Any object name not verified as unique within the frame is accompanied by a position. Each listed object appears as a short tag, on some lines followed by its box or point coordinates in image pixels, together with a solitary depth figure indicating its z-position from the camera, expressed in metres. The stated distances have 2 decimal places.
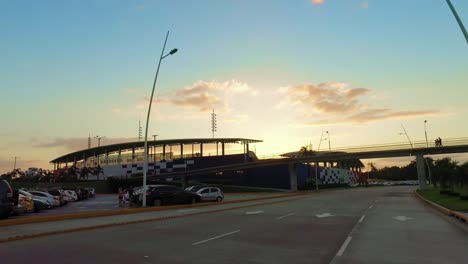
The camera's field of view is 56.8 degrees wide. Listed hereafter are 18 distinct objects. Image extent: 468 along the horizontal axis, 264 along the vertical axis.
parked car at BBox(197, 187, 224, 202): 42.12
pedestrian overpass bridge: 70.88
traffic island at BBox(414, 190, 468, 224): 19.95
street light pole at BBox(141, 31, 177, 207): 28.86
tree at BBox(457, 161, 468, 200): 33.85
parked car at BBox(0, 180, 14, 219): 18.69
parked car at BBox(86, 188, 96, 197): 69.20
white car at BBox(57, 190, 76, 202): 46.42
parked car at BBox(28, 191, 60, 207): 36.28
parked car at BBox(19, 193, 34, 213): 27.88
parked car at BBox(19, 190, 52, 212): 30.98
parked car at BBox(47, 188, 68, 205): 42.23
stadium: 103.69
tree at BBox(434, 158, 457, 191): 43.22
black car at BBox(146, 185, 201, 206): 34.09
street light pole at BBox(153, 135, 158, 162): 120.61
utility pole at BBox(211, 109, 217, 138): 134.79
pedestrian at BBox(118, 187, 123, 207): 35.62
